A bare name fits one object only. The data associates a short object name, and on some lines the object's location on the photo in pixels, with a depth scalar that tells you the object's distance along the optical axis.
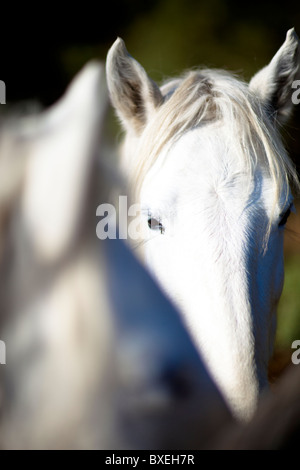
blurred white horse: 1.75
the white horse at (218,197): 2.36
